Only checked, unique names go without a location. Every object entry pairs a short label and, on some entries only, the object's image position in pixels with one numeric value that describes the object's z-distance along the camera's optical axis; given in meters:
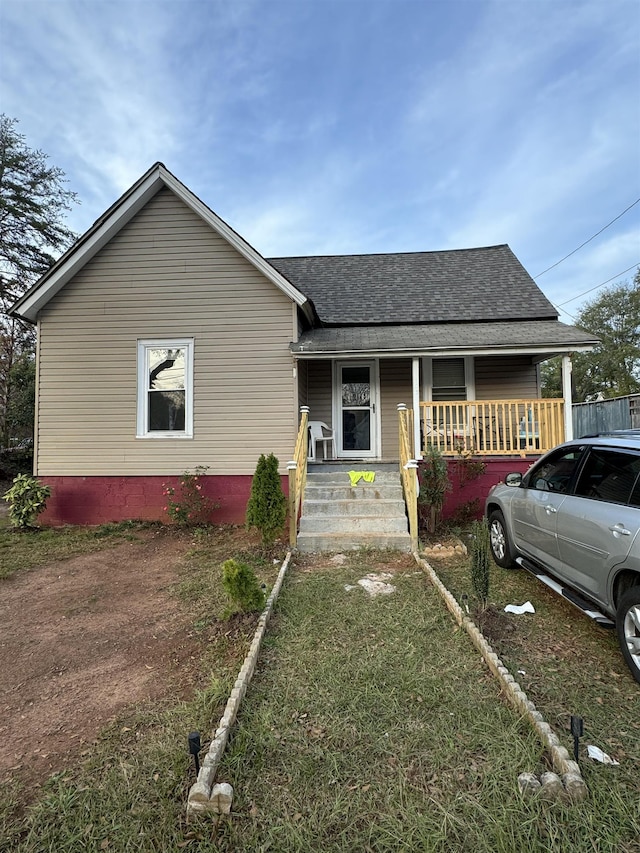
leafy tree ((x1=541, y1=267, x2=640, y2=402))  29.91
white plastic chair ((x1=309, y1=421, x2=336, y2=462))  8.77
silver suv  2.92
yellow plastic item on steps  7.23
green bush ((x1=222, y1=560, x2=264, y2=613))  3.77
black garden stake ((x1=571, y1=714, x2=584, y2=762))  2.05
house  7.88
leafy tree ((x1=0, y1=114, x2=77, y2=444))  15.52
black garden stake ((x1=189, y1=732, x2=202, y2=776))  2.03
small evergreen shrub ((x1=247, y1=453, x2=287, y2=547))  5.97
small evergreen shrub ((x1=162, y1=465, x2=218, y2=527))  7.69
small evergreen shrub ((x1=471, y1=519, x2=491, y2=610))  3.75
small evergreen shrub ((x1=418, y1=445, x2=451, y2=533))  6.70
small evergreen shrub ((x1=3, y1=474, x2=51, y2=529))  7.63
